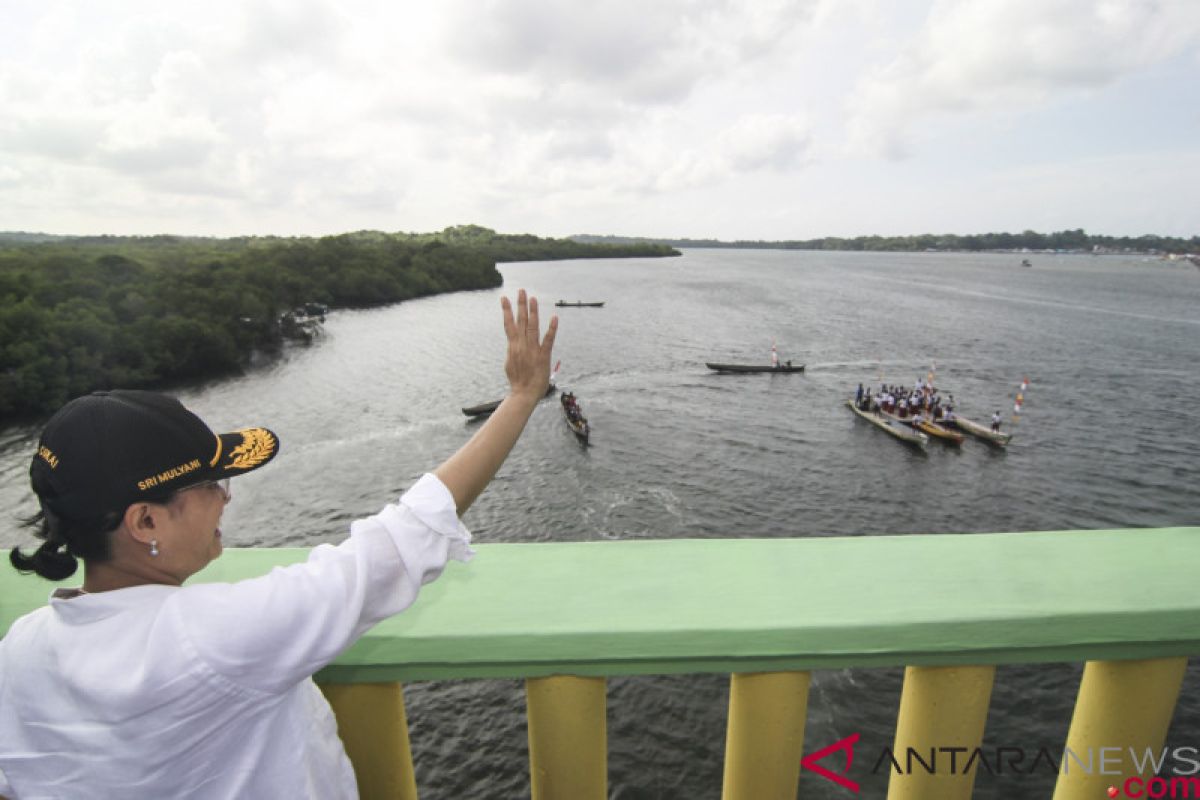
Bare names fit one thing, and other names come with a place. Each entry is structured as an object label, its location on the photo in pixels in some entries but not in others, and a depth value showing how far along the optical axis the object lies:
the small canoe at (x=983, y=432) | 32.50
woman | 0.99
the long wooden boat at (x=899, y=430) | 32.26
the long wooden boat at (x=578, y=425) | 34.03
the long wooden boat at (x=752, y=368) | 49.47
